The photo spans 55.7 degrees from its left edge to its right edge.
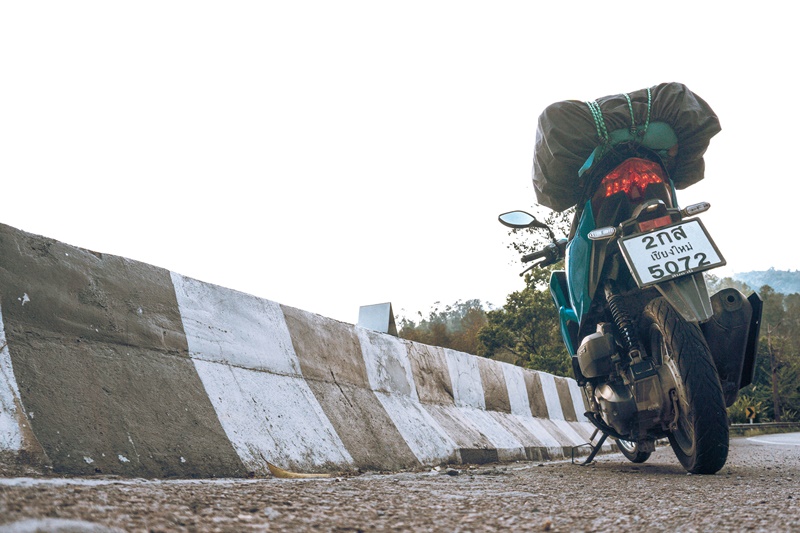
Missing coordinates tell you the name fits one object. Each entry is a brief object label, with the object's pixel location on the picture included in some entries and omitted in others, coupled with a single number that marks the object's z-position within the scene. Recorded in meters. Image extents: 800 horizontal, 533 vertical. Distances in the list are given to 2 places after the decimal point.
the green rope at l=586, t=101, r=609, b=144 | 3.94
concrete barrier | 2.37
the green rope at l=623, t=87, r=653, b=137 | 3.97
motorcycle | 3.35
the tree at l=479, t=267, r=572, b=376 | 23.59
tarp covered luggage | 3.97
